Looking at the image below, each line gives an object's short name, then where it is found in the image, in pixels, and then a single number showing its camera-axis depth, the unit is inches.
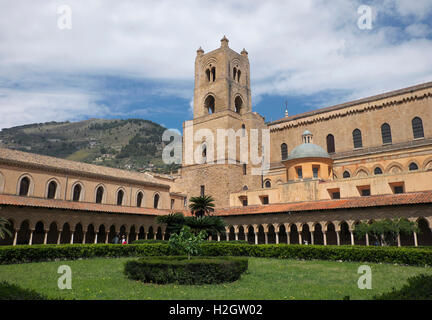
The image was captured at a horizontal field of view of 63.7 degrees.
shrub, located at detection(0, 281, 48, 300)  243.1
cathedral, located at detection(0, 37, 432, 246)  1061.8
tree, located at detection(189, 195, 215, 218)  1262.3
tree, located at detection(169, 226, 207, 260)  590.6
